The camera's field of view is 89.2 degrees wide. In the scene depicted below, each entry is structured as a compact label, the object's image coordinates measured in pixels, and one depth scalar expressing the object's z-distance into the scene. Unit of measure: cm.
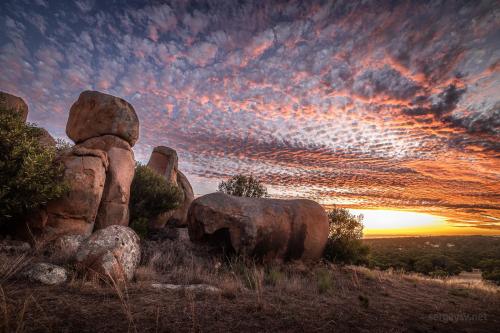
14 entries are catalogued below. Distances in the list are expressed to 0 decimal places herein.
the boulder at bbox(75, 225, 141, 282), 652
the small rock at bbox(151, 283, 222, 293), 628
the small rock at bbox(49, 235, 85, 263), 749
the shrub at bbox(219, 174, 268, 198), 2336
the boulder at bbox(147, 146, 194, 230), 2069
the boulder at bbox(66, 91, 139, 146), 1470
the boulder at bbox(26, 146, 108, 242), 1010
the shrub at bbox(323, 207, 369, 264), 1608
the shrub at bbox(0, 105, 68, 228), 876
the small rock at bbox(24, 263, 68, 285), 572
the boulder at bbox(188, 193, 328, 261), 1155
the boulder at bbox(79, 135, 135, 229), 1256
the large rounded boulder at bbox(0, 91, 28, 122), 982
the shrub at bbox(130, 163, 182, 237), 1570
